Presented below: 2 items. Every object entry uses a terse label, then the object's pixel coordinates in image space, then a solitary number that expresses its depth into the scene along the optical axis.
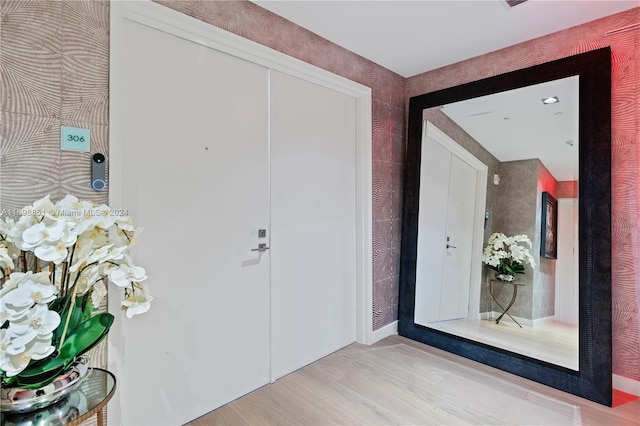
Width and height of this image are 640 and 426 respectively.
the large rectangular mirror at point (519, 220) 2.12
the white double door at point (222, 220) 1.68
